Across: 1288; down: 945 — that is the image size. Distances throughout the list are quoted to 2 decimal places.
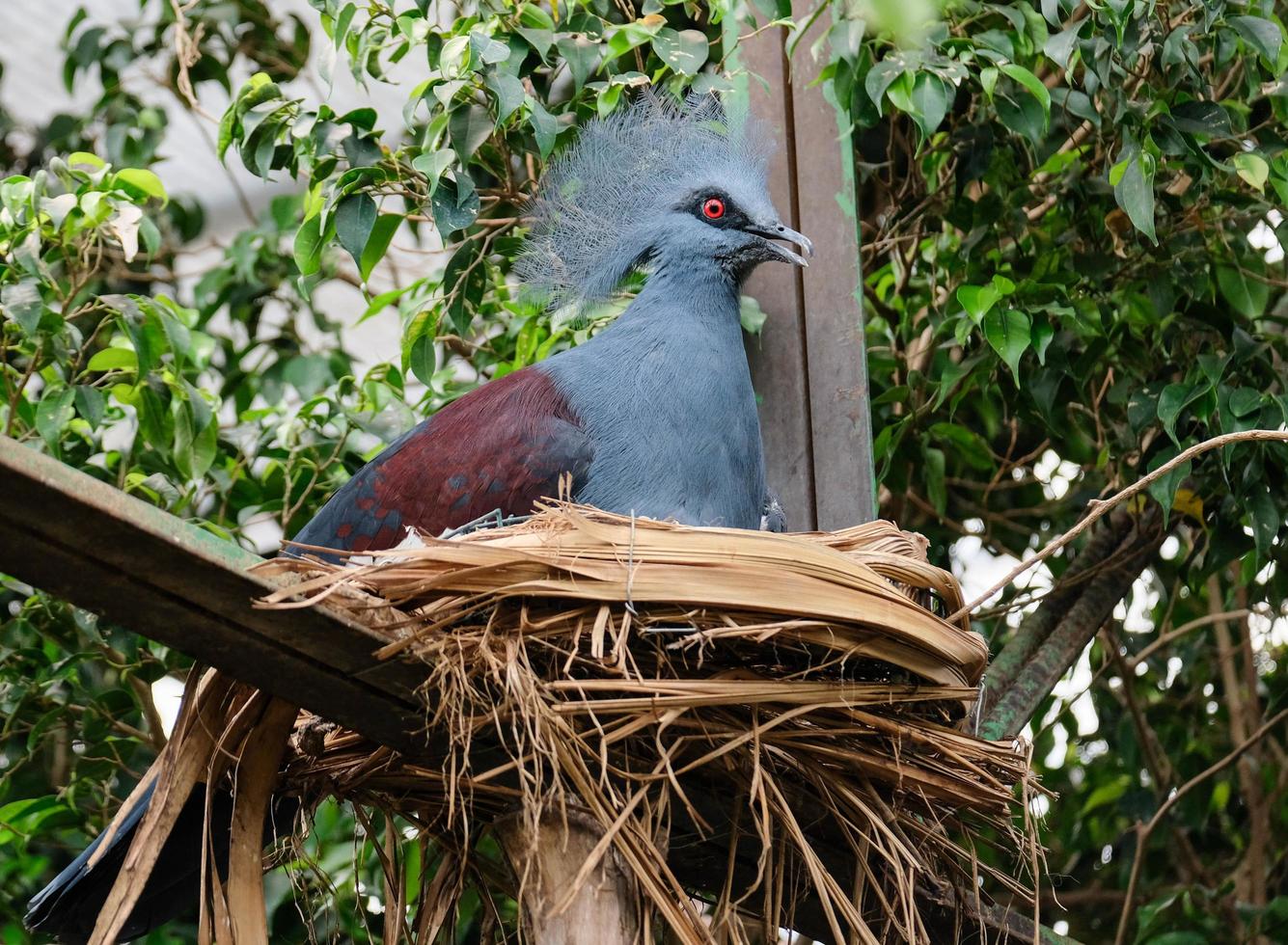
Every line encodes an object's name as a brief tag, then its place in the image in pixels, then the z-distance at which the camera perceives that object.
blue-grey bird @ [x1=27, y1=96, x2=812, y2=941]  5.59
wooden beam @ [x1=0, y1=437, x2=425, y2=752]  3.56
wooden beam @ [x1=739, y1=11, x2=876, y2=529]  6.34
